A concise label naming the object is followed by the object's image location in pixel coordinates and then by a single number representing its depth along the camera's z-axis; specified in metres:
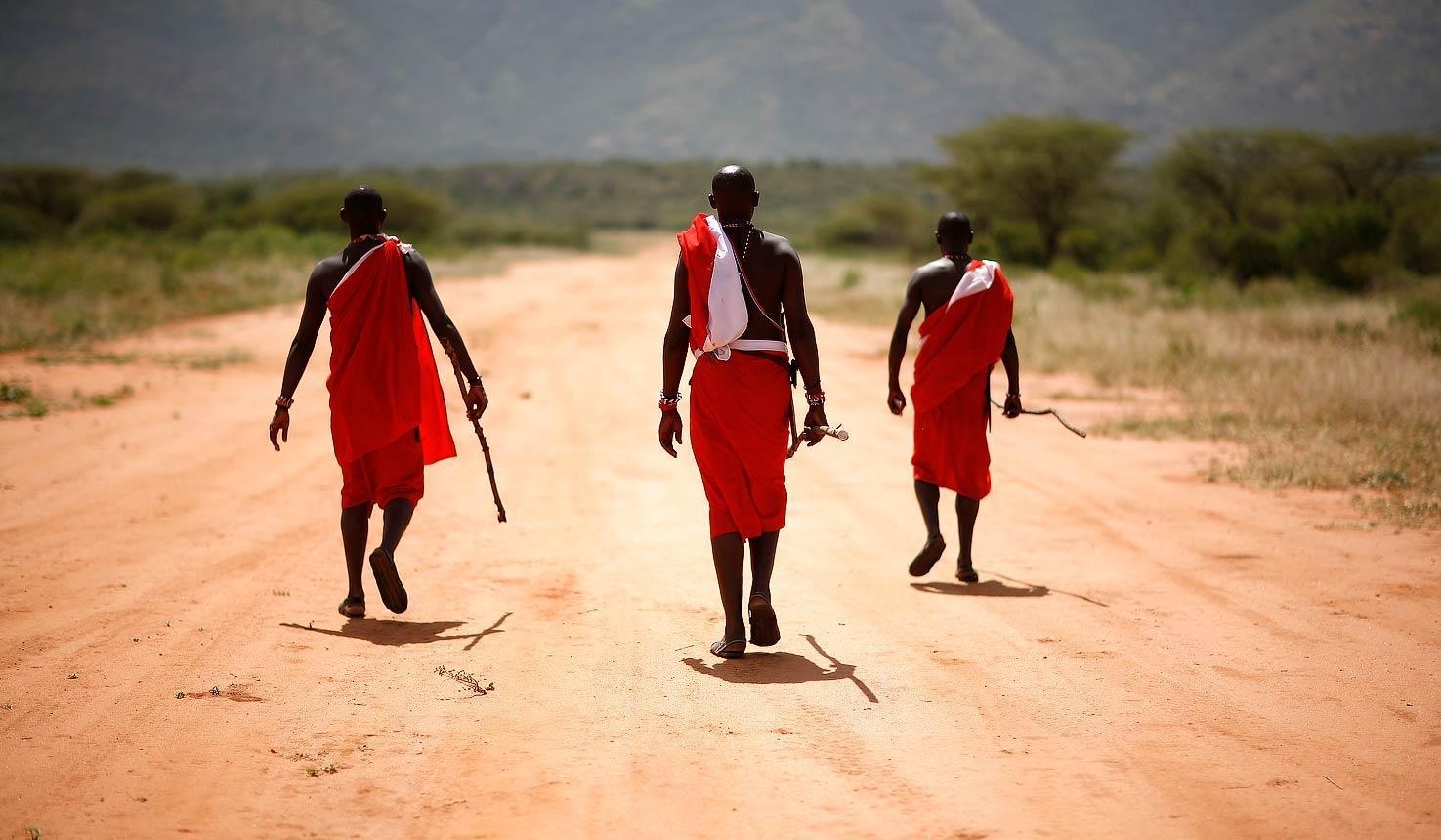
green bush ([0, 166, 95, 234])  50.41
